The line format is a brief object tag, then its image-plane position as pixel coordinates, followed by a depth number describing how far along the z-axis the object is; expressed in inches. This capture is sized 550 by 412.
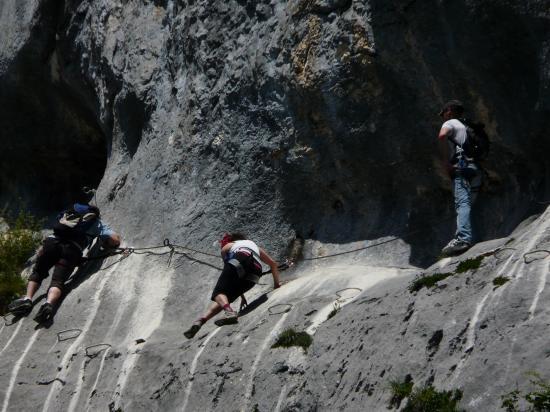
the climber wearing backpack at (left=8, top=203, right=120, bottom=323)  1096.8
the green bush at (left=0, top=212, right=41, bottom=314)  1193.4
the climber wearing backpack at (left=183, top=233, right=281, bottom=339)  913.5
